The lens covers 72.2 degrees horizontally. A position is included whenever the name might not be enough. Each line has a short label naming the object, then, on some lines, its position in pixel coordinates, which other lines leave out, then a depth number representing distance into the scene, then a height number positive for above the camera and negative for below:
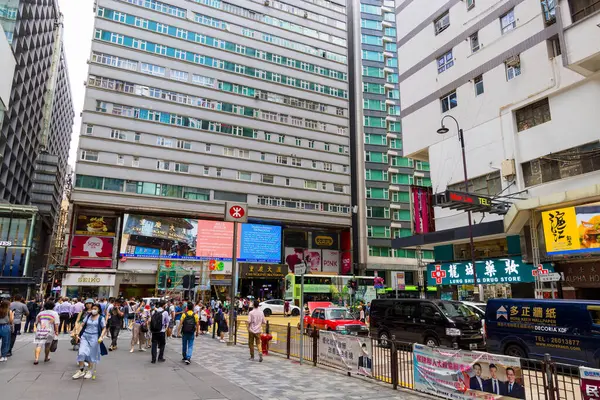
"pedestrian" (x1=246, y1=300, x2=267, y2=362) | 12.98 -1.28
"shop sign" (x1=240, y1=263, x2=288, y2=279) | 47.16 +1.65
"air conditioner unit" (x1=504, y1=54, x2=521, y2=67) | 22.88 +12.59
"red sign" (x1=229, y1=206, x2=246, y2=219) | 18.91 +3.32
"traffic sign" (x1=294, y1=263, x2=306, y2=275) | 12.46 +0.50
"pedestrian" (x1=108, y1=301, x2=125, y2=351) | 14.85 -1.45
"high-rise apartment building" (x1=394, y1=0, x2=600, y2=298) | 18.66 +9.01
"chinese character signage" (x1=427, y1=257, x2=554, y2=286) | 20.86 +0.94
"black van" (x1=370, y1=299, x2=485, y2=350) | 13.59 -1.24
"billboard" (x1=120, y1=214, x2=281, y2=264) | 42.50 +4.69
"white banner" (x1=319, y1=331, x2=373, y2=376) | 10.06 -1.68
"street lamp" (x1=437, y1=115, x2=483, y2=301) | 21.22 +8.24
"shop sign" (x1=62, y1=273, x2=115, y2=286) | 38.97 +0.25
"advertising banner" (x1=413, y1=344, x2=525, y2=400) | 6.78 -1.52
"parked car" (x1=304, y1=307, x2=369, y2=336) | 18.86 -1.68
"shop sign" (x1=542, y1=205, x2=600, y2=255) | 17.05 +2.57
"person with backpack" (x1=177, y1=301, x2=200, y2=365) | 11.88 -1.34
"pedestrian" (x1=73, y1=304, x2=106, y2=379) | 9.21 -1.34
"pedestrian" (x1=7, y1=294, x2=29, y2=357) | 15.27 -1.00
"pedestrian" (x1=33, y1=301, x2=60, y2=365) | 10.88 -1.27
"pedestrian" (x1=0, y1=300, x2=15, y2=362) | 11.00 -1.24
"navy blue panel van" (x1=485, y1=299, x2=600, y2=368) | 10.10 -1.03
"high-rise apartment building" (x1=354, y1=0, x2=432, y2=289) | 57.28 +18.86
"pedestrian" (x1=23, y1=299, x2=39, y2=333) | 20.62 -1.71
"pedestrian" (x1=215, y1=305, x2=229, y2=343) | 19.45 -1.93
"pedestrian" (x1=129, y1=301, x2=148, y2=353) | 14.48 -1.65
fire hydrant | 13.80 -1.85
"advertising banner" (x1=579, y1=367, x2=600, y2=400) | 5.55 -1.24
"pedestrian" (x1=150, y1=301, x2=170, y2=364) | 11.77 -1.31
